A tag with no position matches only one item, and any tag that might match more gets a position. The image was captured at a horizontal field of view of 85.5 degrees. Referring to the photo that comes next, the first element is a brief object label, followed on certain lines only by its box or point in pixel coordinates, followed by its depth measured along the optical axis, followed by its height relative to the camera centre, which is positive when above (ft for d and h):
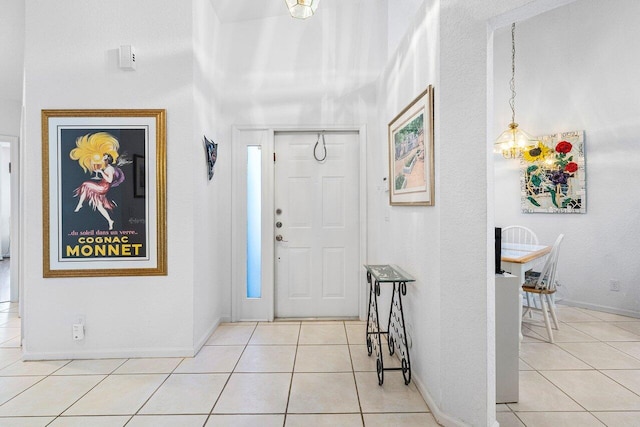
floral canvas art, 13.60 +1.35
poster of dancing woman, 8.95 +0.45
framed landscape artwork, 6.87 +1.27
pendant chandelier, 12.53 +2.42
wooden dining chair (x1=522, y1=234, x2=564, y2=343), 10.34 -2.41
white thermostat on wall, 8.91 +3.97
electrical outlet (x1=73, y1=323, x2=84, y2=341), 8.96 -3.13
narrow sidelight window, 12.27 -0.45
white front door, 12.34 -0.53
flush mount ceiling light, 6.85 +4.06
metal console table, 7.85 -3.05
